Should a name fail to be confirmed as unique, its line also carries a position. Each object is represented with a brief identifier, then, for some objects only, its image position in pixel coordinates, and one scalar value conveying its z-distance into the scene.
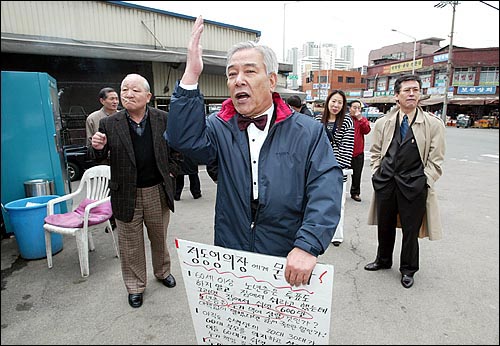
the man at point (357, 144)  4.56
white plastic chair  2.72
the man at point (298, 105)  4.06
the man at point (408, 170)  2.38
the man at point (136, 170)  2.23
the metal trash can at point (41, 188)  3.08
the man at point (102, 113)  3.18
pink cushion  2.82
